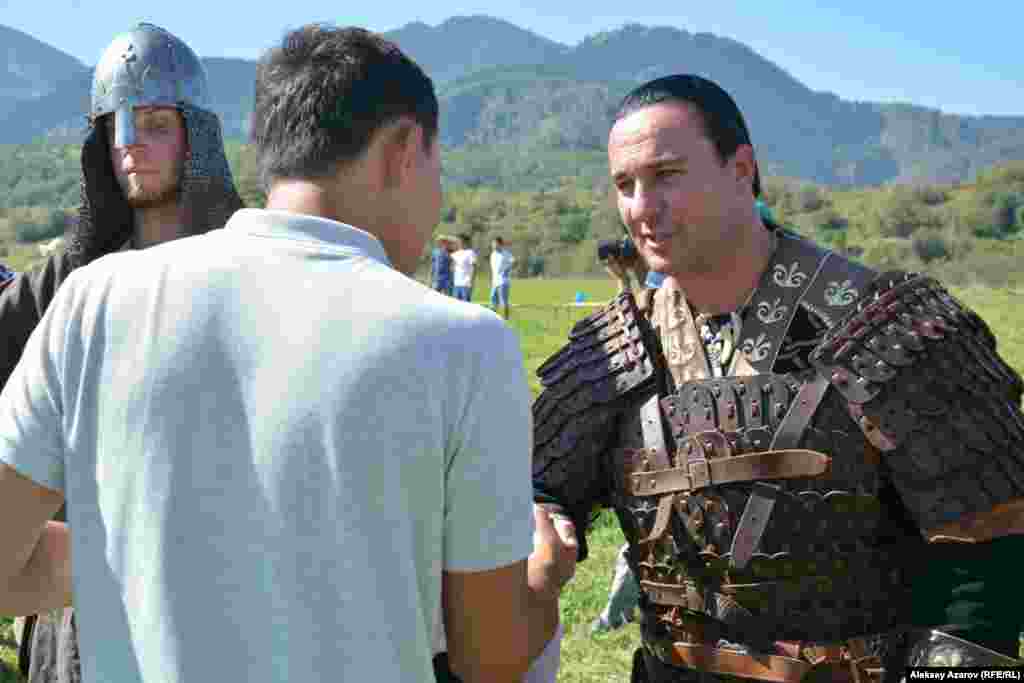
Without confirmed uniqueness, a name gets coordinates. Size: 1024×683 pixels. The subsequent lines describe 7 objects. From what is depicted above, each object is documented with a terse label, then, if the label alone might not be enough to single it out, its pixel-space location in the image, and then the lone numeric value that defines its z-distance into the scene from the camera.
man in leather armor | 2.40
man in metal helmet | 3.06
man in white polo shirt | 1.55
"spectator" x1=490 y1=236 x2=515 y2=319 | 22.31
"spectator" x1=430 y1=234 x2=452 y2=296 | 20.88
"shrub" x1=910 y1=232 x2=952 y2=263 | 54.59
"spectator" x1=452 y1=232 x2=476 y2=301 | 20.84
